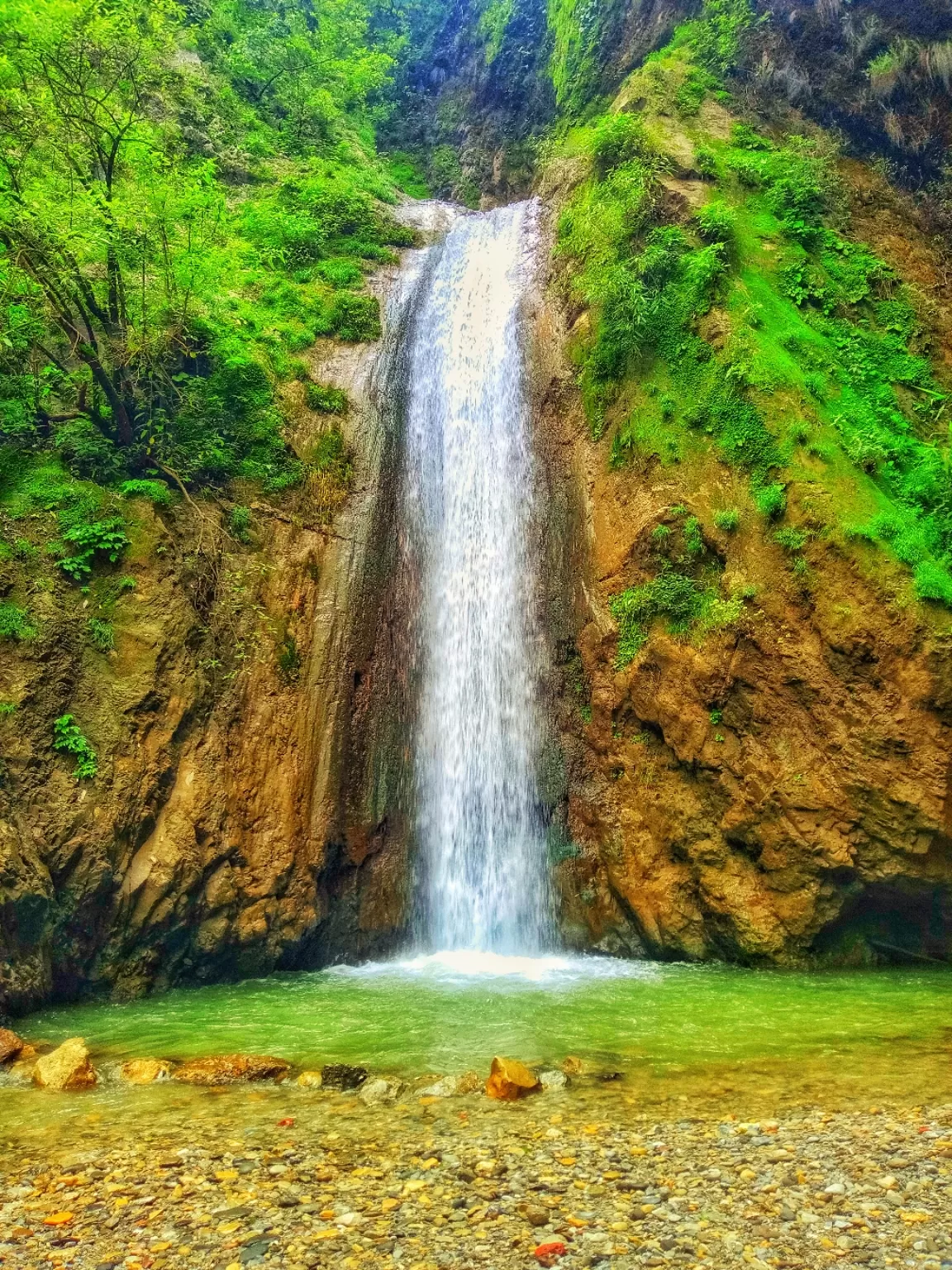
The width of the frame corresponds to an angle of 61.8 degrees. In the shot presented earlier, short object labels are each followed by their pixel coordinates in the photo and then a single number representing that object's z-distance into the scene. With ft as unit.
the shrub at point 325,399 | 51.93
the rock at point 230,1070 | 22.36
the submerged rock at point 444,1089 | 20.83
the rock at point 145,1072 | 22.52
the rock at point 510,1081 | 20.44
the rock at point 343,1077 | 21.76
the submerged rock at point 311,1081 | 21.83
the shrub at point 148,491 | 40.57
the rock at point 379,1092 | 20.61
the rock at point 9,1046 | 24.12
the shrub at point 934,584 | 33.32
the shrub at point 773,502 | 37.37
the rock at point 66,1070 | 21.91
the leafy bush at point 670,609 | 37.60
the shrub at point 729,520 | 38.50
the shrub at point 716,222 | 47.34
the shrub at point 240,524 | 44.24
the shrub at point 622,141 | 53.67
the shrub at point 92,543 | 37.19
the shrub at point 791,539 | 36.40
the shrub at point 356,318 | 58.34
